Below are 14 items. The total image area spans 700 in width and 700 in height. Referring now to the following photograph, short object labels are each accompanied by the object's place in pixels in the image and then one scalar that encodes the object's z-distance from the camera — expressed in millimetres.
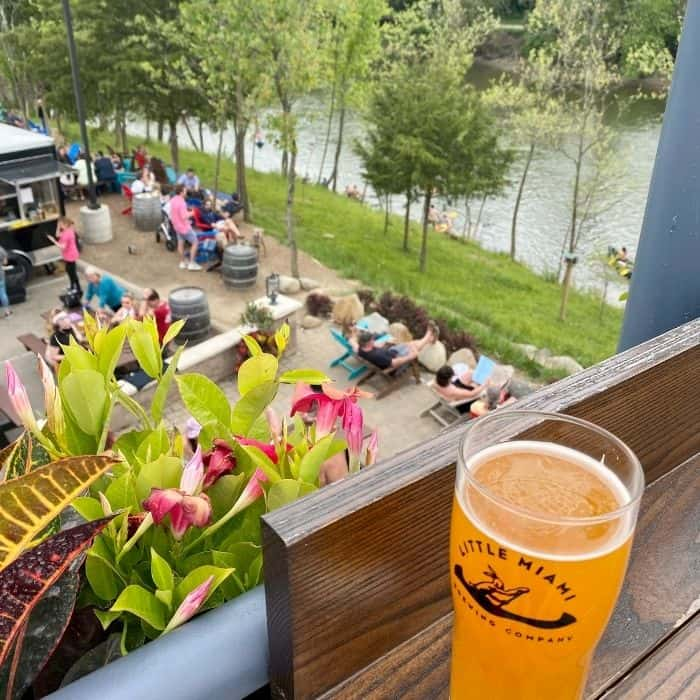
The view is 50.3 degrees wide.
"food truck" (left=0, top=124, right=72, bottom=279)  10688
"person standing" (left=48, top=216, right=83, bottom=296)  9727
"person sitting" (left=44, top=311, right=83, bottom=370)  6775
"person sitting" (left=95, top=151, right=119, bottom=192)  15508
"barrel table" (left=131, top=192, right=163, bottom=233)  13445
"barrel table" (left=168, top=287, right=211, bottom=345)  9039
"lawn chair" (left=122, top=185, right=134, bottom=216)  14717
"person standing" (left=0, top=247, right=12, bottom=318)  9930
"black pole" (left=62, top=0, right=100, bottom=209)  10396
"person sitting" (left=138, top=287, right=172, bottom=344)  7868
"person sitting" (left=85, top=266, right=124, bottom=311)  9016
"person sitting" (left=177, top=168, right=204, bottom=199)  14250
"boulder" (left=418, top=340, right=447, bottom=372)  8969
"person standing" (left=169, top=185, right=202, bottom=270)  11680
